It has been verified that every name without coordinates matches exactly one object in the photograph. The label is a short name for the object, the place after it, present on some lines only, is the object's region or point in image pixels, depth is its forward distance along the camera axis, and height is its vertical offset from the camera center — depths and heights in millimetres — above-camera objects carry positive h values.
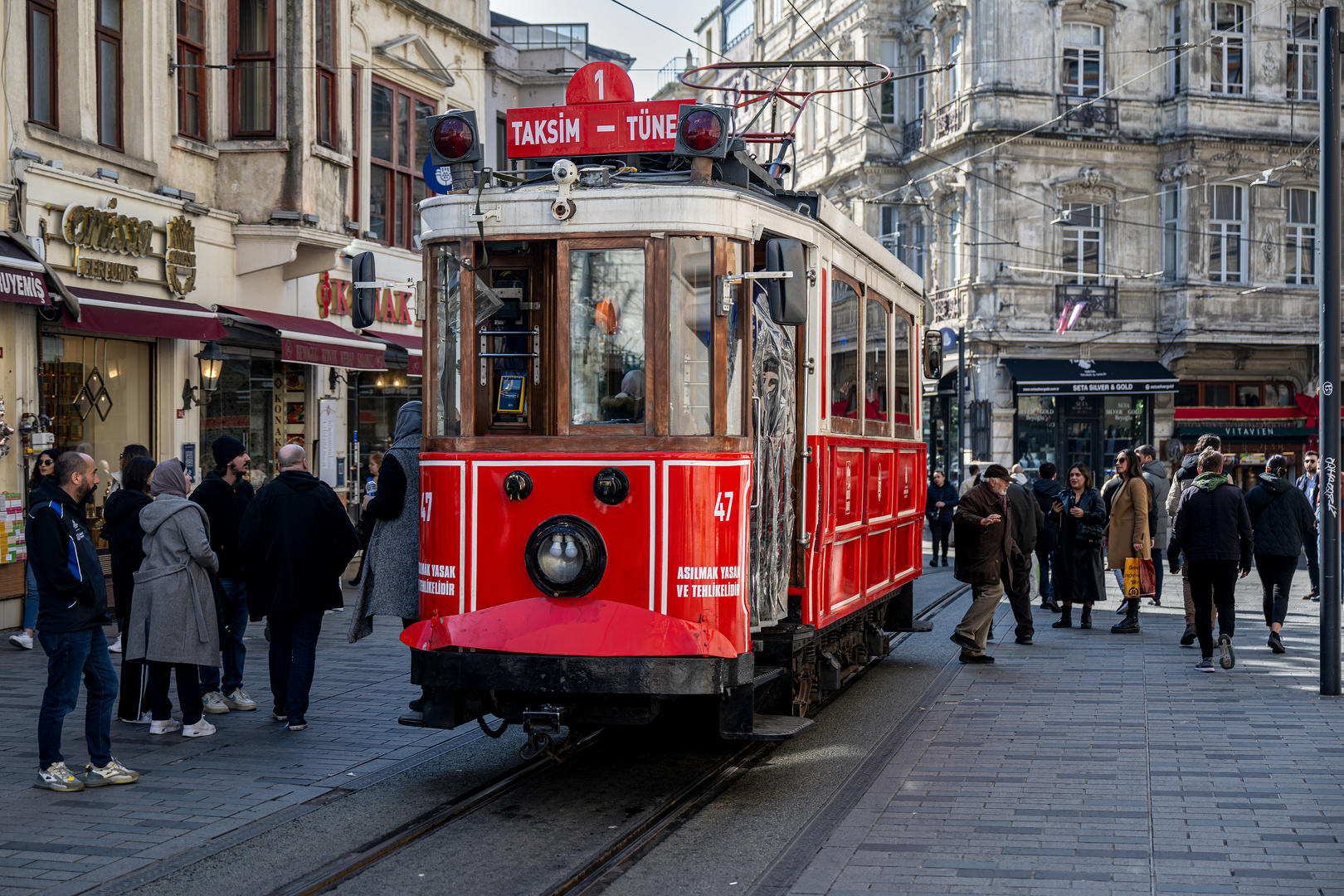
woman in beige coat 14312 -929
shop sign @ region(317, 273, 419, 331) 18609 +1824
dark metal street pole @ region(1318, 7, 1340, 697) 9750 +493
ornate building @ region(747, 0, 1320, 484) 32188 +4871
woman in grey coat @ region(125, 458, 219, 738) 8359 -885
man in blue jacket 7062 -836
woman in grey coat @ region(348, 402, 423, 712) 8172 -570
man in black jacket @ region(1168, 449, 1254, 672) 11320 -895
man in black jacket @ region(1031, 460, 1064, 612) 15312 -994
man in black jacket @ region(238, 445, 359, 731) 8812 -758
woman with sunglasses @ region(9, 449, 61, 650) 11633 -1429
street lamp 15891 +731
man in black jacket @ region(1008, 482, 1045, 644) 13641 -1052
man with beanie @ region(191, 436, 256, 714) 9508 -756
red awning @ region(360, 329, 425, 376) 19391 +1246
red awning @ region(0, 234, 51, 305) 12188 +1385
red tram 7004 +32
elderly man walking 12312 -1094
